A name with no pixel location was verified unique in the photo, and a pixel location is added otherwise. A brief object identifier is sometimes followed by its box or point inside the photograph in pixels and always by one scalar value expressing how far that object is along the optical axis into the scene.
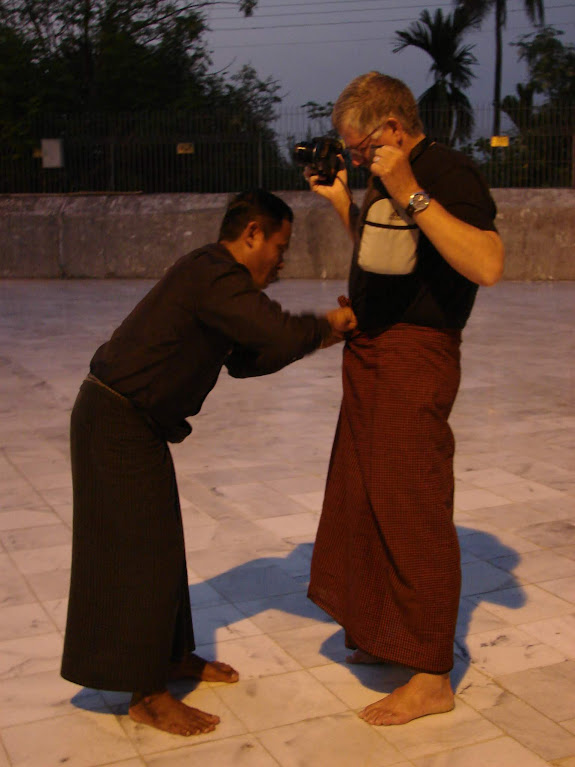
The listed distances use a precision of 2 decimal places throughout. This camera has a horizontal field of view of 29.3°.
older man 2.95
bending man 2.89
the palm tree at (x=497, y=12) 34.28
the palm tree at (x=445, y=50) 32.75
